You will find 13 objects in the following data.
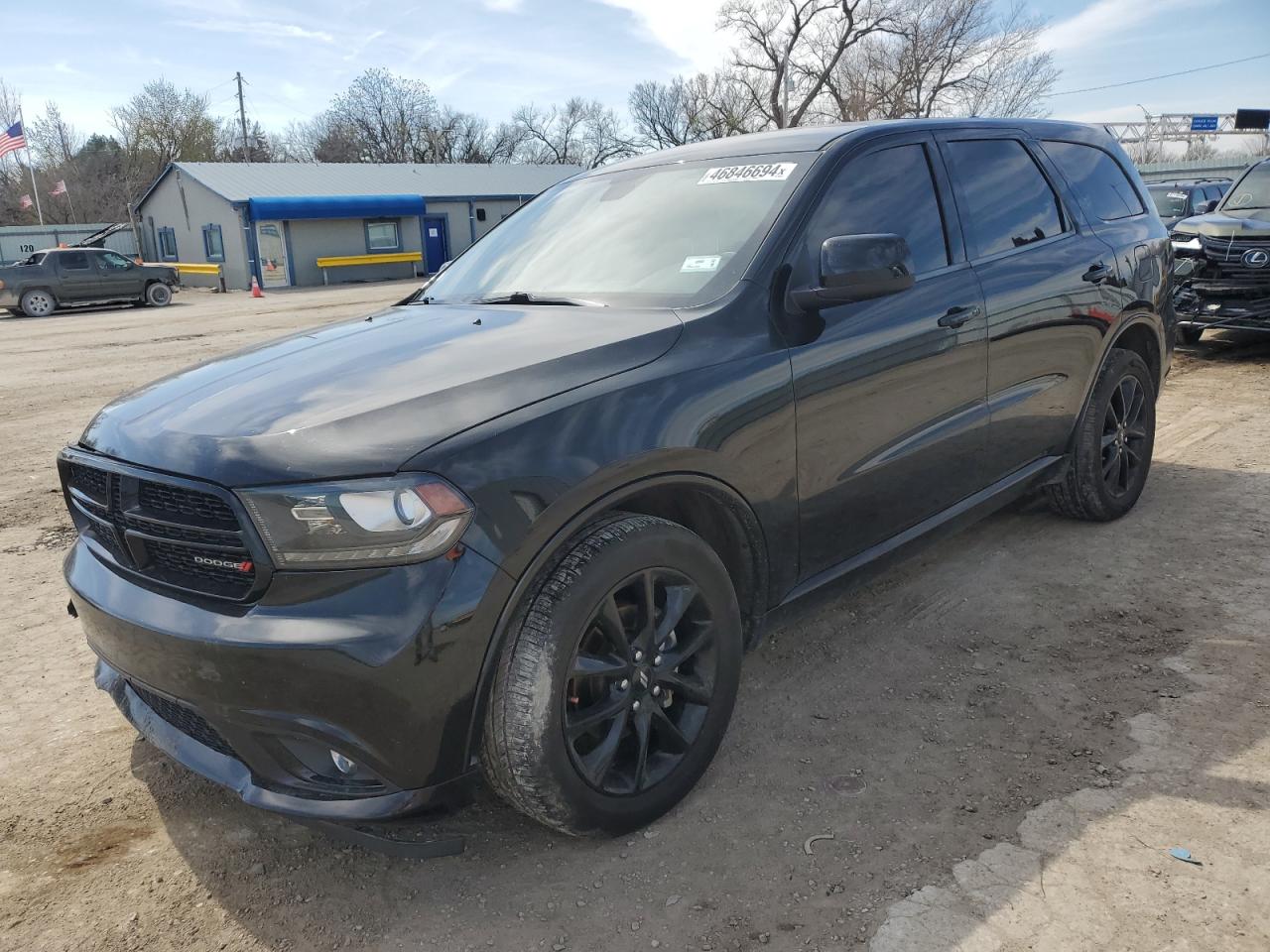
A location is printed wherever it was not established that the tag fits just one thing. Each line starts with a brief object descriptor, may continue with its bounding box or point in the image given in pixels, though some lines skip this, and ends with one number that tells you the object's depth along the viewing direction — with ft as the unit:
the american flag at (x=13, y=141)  107.45
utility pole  205.87
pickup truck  75.87
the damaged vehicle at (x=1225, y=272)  29.48
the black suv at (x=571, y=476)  6.94
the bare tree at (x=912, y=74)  150.41
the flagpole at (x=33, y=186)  170.40
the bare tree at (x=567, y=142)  232.32
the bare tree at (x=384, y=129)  220.84
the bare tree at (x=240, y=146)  200.39
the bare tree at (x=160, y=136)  183.73
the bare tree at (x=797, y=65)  152.76
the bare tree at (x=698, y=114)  169.37
